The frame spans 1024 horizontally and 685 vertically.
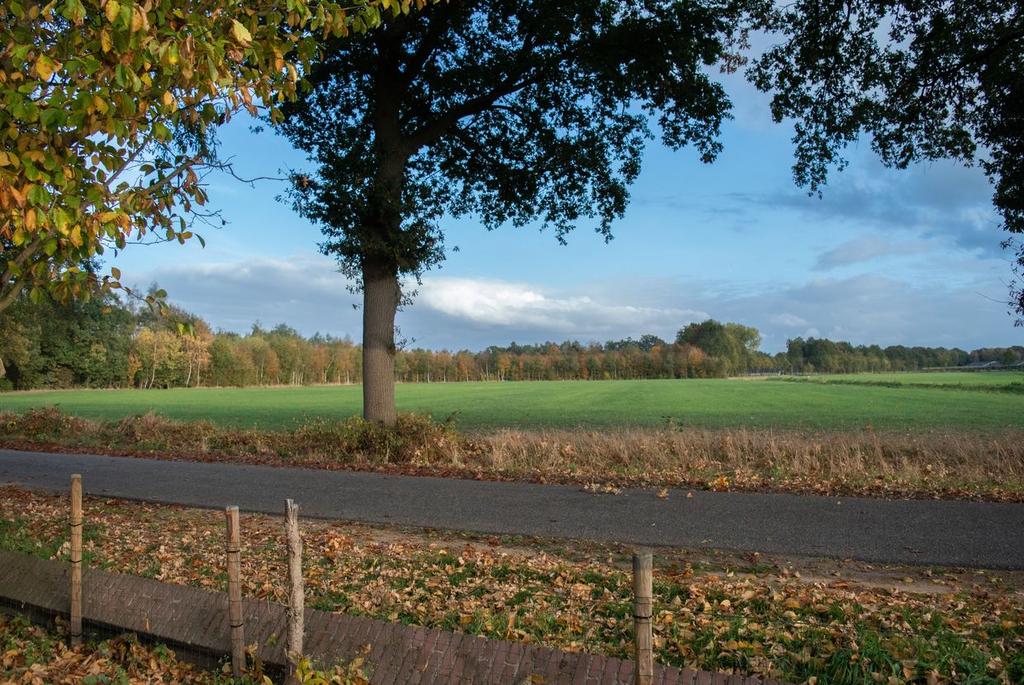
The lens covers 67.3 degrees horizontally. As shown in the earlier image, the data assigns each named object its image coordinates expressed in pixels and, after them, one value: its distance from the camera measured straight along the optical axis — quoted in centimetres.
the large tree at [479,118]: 1591
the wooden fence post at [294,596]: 443
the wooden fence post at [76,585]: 577
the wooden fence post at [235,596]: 486
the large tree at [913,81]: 1498
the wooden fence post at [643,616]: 341
